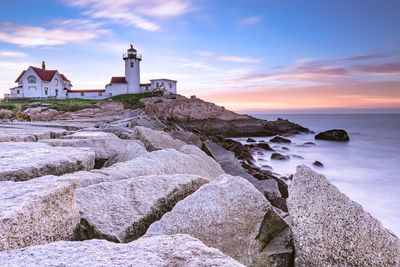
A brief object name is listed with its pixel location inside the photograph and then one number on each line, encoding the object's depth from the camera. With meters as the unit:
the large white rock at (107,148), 4.90
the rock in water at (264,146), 20.99
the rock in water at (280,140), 28.83
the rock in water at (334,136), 30.64
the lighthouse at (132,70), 53.00
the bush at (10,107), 32.85
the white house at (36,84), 51.59
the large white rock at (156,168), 3.49
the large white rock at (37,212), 1.95
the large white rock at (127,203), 2.61
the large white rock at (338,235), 2.69
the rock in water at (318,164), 17.54
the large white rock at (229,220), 2.66
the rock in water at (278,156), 17.58
